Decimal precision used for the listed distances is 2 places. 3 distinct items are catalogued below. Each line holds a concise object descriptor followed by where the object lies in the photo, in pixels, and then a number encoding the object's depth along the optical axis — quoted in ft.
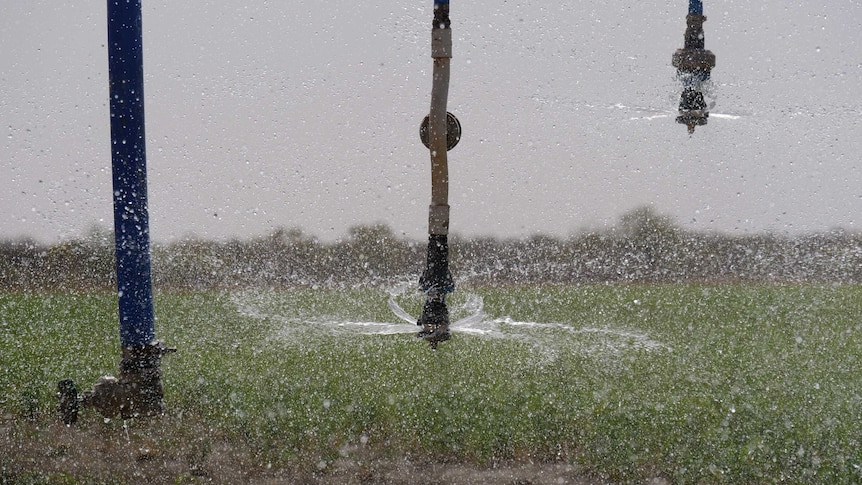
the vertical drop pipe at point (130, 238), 31.78
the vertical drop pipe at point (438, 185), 34.27
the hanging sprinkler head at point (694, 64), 43.27
